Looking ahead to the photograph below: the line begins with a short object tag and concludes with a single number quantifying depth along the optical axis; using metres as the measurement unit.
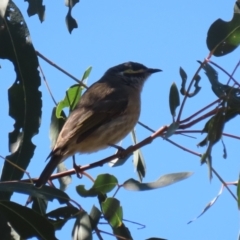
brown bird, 8.64
